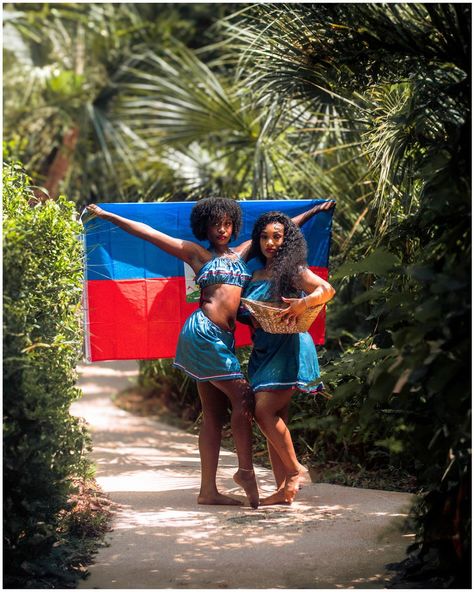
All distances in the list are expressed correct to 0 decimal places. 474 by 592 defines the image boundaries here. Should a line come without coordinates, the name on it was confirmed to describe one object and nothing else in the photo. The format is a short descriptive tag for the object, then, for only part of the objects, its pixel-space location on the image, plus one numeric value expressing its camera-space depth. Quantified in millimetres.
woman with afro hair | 5273
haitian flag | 5859
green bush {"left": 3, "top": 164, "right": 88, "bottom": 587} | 3998
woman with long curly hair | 5270
